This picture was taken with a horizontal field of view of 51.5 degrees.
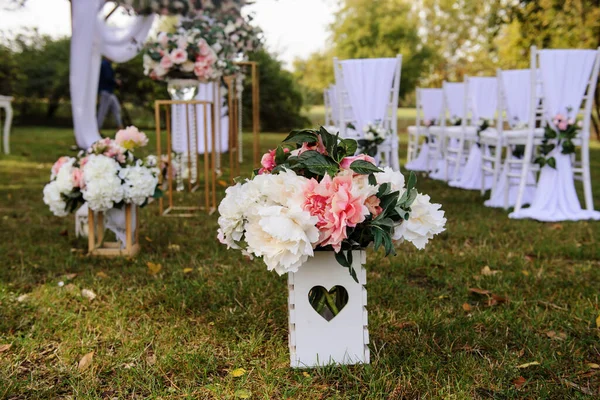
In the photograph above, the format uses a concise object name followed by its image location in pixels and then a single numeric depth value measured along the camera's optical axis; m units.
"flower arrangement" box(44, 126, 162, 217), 3.06
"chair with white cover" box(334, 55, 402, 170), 5.32
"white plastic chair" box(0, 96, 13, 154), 8.46
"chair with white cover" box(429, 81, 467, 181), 7.38
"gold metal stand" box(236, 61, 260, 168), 6.94
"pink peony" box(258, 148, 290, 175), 1.89
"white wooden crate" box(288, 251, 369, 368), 1.87
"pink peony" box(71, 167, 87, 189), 3.11
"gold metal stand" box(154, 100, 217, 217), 4.54
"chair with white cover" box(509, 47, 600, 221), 4.45
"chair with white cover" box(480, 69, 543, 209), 4.98
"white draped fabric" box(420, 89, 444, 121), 8.37
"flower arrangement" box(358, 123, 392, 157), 5.48
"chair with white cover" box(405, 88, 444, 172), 8.35
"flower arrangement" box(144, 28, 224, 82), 5.11
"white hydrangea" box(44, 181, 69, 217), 3.16
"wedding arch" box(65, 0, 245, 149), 4.56
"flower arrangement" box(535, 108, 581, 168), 4.48
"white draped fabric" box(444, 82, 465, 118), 7.61
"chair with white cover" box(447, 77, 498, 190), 6.40
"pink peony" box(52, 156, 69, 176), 3.24
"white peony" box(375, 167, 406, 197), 1.79
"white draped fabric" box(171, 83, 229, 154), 7.68
